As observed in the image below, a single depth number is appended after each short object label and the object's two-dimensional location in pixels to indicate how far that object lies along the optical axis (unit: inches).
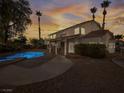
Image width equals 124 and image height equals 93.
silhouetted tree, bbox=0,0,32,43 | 679.0
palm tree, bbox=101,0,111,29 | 952.9
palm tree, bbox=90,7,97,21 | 1149.4
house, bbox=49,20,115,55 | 568.8
